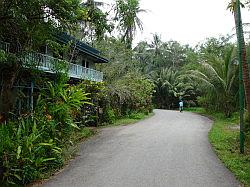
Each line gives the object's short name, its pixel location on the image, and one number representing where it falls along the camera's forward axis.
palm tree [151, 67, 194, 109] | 28.75
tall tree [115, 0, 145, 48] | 7.22
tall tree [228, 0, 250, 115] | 9.08
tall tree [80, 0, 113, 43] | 7.06
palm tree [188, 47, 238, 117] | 16.53
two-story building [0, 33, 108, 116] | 7.42
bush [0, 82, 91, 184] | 4.93
